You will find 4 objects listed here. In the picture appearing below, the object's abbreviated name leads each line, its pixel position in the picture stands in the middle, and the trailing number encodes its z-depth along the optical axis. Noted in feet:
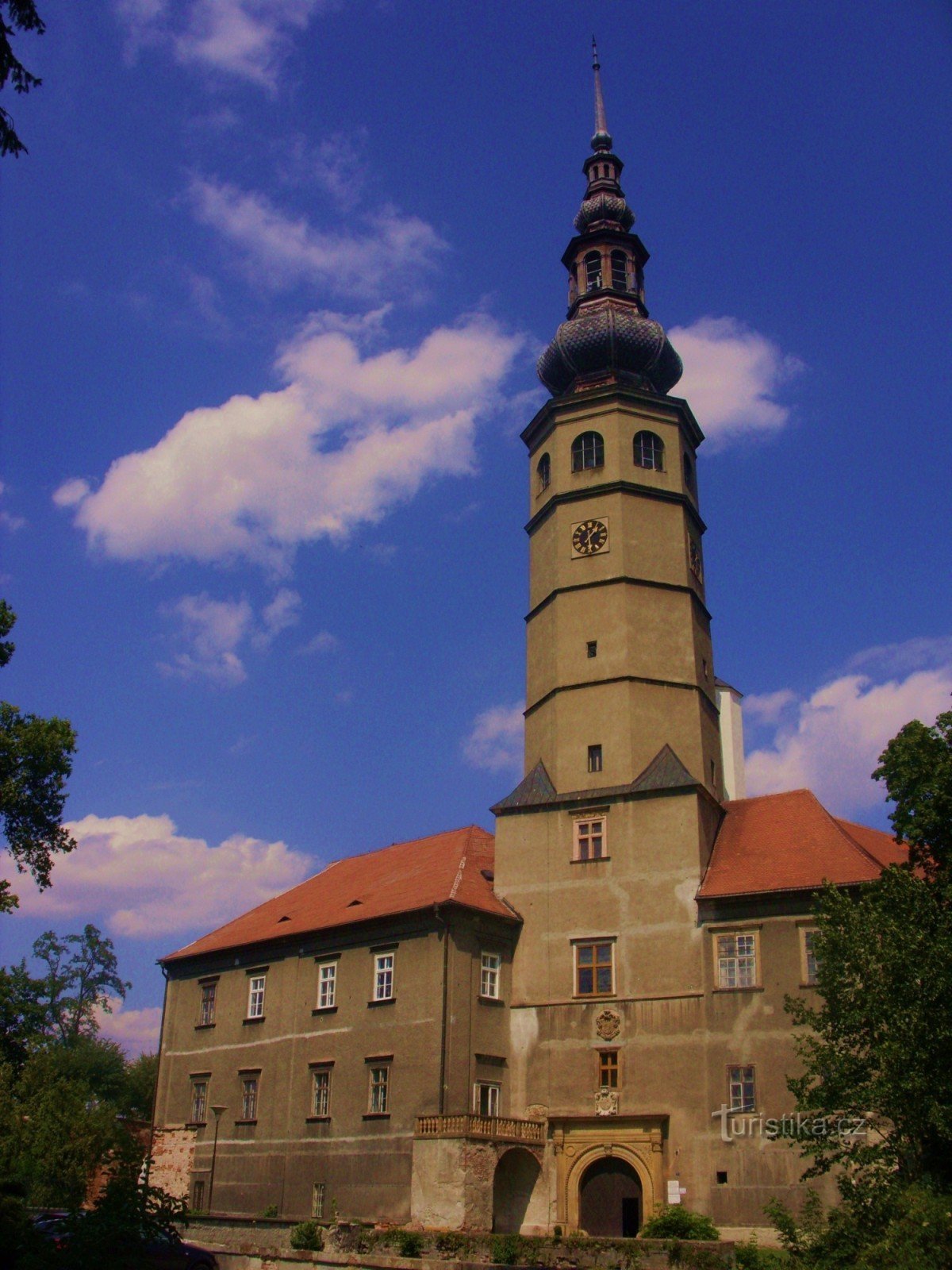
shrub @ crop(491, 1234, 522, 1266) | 80.90
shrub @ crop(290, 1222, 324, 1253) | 86.53
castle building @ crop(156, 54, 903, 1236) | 93.97
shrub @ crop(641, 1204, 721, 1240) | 83.66
